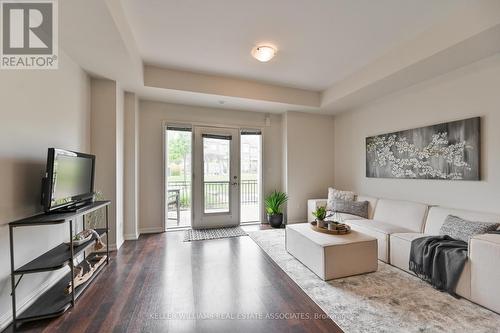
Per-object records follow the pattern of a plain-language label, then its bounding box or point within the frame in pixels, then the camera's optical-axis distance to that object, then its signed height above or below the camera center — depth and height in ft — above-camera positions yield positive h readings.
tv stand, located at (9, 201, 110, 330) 5.50 -2.93
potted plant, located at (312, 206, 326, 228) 9.39 -2.20
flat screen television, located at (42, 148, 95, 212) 6.22 -0.40
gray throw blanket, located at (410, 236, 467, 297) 6.73 -3.09
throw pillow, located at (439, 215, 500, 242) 7.23 -2.16
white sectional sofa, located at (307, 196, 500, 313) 6.11 -2.76
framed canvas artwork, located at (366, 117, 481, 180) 8.84 +0.68
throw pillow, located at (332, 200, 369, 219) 12.21 -2.34
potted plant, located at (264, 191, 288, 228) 14.98 -2.98
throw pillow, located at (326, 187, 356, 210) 13.42 -1.86
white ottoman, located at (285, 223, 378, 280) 7.73 -3.24
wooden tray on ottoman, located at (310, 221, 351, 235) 8.76 -2.63
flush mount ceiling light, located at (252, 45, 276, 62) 9.18 +4.96
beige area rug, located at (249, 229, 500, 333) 5.49 -4.04
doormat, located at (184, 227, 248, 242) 12.70 -4.09
